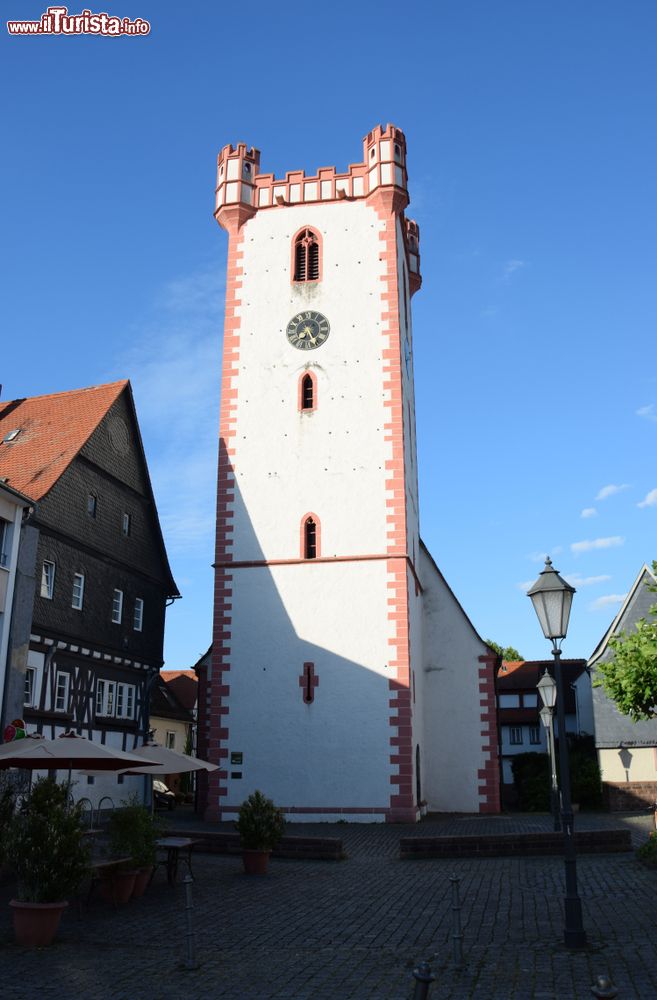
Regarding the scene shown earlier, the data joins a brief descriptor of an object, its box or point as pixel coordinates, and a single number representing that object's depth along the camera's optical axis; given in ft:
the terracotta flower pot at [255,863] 54.13
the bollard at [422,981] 18.94
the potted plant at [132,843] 45.06
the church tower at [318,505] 87.66
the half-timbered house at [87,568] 86.38
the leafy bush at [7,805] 48.26
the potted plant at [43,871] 34.71
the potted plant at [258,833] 53.83
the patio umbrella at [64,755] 47.24
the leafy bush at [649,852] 51.85
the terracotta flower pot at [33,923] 34.63
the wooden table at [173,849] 50.34
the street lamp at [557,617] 35.40
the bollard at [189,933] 31.45
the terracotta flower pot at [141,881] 46.34
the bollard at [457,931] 30.42
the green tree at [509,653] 248.67
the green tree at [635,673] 62.03
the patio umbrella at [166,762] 55.98
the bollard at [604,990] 16.15
